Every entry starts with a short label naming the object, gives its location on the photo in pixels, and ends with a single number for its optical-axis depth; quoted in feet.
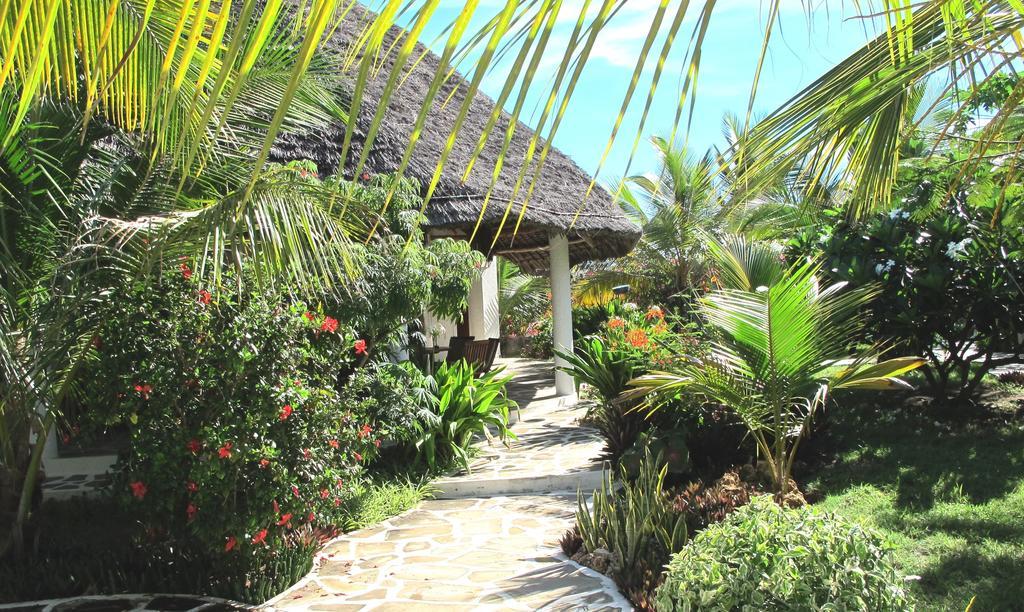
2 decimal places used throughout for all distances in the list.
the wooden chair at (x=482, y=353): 33.40
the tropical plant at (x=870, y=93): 5.53
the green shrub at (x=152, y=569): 16.11
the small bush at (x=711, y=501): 16.70
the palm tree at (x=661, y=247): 54.90
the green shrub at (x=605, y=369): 27.12
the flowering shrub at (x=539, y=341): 62.08
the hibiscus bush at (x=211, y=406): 14.66
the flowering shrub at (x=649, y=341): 23.05
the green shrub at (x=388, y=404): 21.72
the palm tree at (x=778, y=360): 15.97
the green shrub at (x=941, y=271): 21.97
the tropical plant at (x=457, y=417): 24.72
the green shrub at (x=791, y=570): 9.25
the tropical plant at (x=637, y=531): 15.60
